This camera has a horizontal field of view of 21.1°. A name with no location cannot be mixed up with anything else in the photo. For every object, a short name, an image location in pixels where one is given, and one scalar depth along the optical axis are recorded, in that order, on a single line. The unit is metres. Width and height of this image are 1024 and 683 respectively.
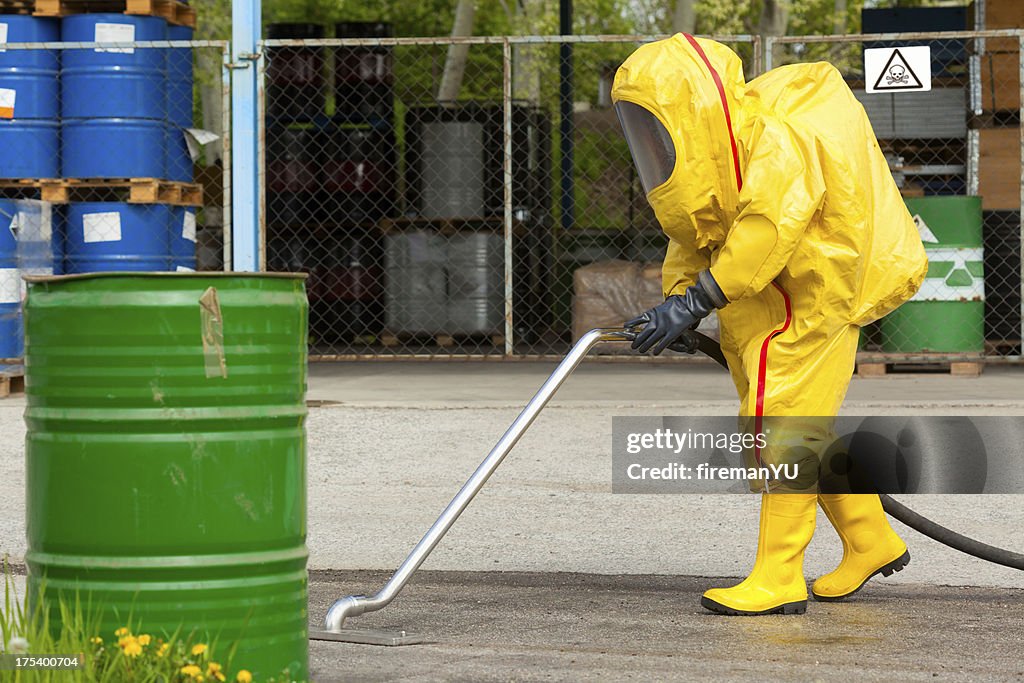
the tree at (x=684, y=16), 33.11
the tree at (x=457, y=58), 31.96
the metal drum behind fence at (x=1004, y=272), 18.85
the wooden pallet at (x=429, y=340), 21.69
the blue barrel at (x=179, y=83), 17.13
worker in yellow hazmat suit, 8.04
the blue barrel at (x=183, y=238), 17.28
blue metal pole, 14.44
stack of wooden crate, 19.17
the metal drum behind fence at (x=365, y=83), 23.53
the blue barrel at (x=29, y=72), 16.90
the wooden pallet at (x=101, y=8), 16.97
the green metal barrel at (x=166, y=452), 5.91
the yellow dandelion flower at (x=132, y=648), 5.78
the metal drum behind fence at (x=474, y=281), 21.45
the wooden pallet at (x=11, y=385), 15.88
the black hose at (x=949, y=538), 9.14
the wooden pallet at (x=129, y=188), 16.73
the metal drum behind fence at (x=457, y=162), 21.95
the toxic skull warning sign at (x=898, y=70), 15.84
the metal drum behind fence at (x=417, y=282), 21.61
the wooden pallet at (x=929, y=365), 16.95
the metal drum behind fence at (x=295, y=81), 23.75
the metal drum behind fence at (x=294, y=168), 23.12
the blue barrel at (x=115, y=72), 16.61
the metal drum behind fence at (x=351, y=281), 23.41
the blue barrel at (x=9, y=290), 16.07
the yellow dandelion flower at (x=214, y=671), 5.85
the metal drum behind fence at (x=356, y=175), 23.05
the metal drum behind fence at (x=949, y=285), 16.64
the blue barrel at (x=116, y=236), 16.83
